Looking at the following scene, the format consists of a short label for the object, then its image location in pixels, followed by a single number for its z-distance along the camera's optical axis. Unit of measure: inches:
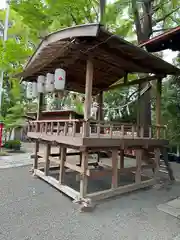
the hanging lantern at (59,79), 194.5
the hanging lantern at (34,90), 252.2
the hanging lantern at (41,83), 229.3
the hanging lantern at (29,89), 258.1
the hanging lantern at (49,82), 210.4
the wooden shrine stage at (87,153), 166.3
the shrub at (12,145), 508.8
